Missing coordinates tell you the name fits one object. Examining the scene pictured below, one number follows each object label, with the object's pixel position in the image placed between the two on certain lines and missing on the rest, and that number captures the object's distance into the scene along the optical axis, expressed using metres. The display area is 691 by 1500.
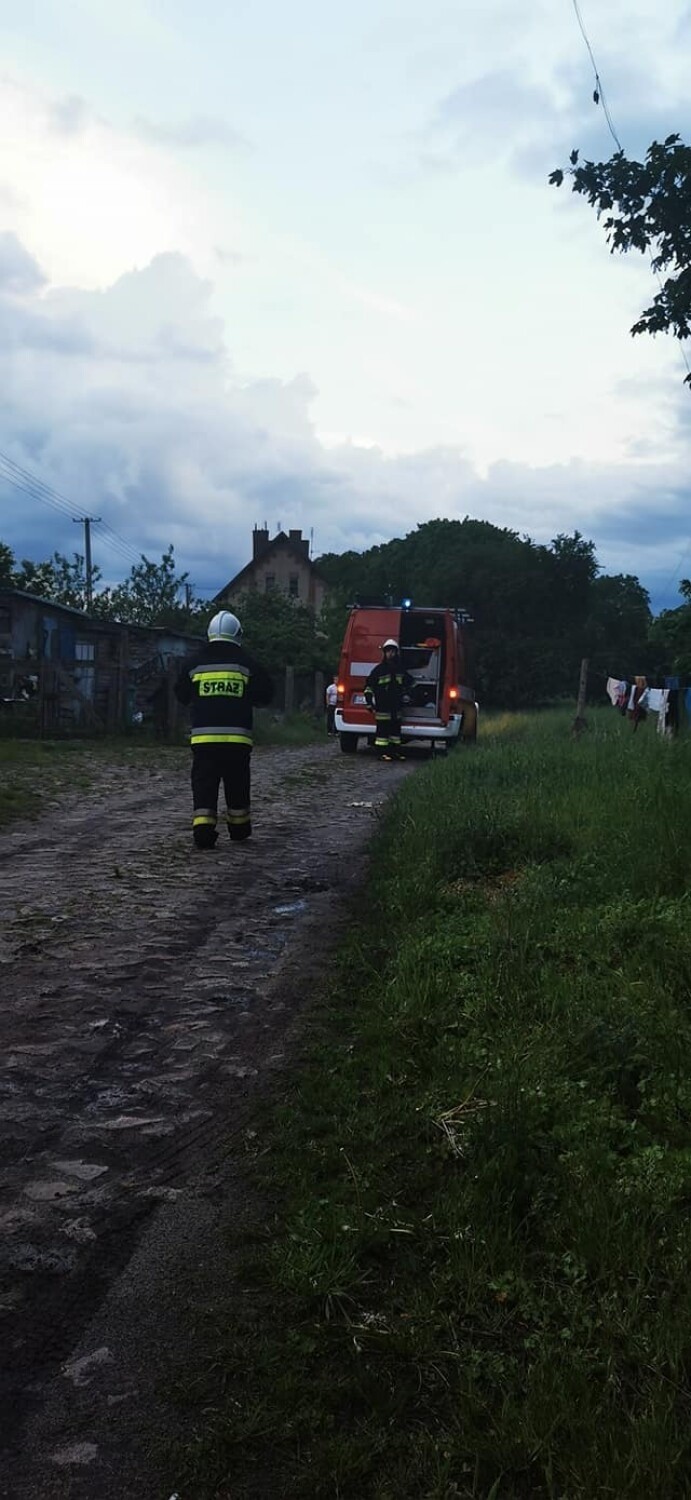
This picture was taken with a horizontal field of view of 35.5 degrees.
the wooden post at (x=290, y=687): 30.64
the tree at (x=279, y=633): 35.84
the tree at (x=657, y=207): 8.33
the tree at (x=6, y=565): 35.44
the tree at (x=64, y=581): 56.94
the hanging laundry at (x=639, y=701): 16.59
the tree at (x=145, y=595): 59.16
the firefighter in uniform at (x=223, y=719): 9.00
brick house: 75.75
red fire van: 18.78
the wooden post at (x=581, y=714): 17.34
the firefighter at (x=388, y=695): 16.67
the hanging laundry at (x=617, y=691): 19.00
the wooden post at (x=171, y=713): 21.67
